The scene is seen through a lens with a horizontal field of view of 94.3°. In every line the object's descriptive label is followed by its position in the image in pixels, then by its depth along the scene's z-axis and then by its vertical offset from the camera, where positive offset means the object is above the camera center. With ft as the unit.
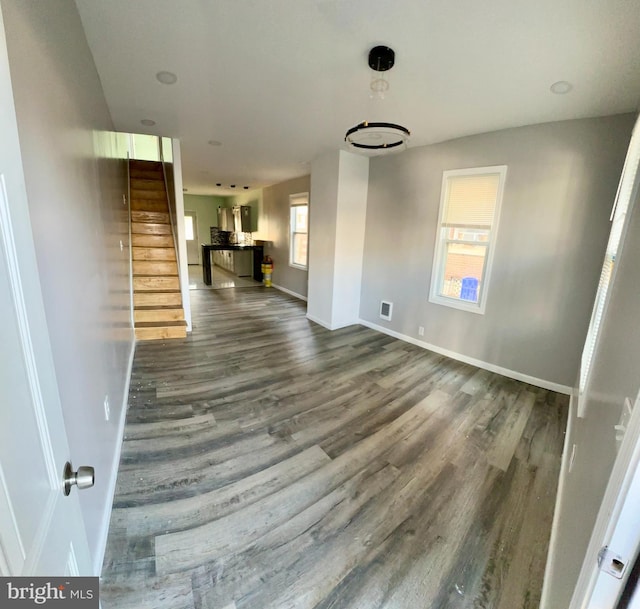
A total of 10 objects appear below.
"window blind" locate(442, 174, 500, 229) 11.08 +1.63
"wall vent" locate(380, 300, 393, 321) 14.99 -3.45
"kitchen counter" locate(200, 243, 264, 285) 24.68 -1.90
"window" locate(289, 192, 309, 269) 21.51 +0.39
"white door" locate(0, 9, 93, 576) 1.62 -1.12
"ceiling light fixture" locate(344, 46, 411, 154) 6.45 +2.64
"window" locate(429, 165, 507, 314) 11.09 +0.28
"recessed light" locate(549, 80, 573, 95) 7.20 +3.88
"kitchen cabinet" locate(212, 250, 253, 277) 28.55 -2.67
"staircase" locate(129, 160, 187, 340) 14.01 -1.67
